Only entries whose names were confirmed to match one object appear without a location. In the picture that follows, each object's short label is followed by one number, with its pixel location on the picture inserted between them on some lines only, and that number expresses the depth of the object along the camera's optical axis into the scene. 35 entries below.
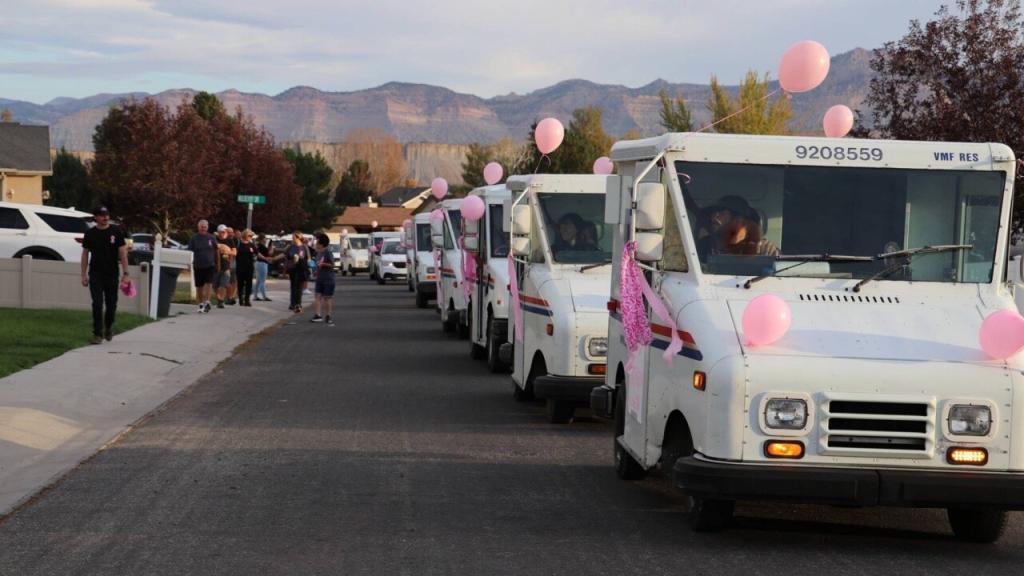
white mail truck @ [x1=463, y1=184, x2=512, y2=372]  17.39
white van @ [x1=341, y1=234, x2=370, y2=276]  65.06
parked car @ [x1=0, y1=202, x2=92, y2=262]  28.39
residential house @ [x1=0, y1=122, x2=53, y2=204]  62.94
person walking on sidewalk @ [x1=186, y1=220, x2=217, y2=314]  27.02
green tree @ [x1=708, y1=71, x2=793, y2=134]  33.34
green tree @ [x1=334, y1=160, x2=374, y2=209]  146.12
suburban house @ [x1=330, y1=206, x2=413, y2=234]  139.00
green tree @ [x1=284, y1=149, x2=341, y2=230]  96.44
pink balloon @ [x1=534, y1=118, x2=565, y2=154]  15.25
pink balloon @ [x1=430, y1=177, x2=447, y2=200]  27.75
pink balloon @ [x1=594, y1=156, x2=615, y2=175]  16.94
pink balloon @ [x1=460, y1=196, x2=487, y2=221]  18.41
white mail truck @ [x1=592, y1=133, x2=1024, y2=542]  7.39
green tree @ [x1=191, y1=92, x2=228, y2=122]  75.00
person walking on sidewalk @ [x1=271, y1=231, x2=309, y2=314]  30.36
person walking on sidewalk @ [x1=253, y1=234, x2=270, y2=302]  34.53
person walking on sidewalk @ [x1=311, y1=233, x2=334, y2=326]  26.47
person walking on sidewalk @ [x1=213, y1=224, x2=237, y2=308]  29.62
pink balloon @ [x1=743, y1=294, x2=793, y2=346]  7.51
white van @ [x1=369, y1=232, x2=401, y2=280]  52.97
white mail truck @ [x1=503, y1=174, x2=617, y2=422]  12.53
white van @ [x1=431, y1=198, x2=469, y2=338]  22.89
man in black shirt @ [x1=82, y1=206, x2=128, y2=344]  18.52
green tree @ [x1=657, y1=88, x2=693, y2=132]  43.00
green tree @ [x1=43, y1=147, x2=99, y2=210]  82.50
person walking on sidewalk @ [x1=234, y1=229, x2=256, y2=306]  30.80
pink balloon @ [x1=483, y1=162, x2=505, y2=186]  20.08
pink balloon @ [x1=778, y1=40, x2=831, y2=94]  10.55
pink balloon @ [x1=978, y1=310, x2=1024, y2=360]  7.57
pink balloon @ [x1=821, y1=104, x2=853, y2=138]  11.60
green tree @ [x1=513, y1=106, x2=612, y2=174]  68.69
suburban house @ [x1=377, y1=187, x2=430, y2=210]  168.02
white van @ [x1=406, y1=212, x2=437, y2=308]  33.22
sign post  35.03
